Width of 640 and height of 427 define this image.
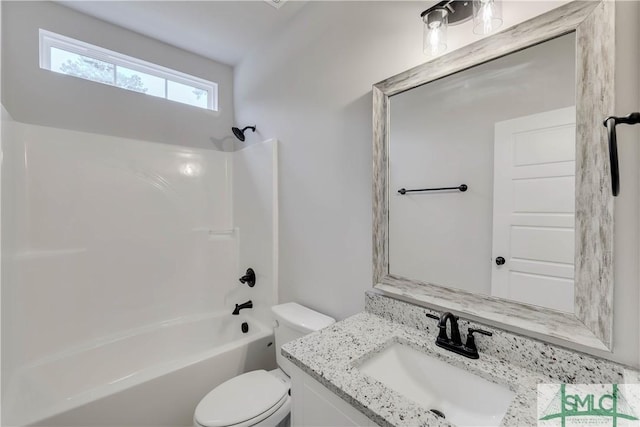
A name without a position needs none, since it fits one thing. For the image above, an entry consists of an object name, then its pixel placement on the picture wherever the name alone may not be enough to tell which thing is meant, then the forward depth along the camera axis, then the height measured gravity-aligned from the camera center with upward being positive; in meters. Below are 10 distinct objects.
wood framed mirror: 0.71 +0.05
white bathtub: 1.30 -1.04
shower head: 2.33 +0.67
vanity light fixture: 0.90 +0.70
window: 1.84 +1.10
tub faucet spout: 2.10 -0.82
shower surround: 1.57 -0.45
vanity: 0.69 -0.53
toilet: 1.22 -0.98
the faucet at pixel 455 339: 0.91 -0.49
